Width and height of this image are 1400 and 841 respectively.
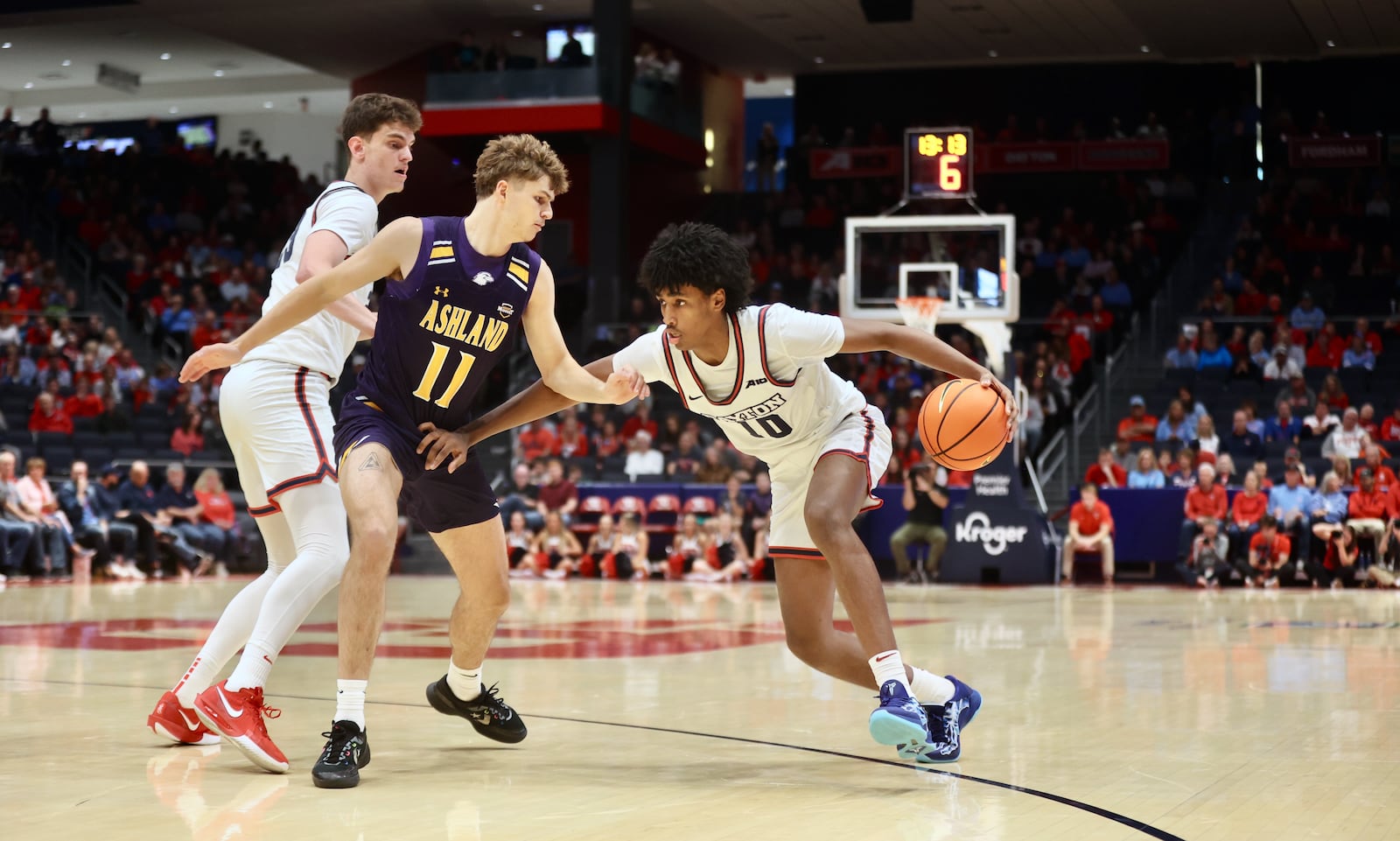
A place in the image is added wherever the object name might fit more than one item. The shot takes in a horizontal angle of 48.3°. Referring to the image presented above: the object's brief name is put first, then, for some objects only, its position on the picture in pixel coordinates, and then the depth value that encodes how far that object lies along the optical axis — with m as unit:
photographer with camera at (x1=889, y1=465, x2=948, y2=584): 16.20
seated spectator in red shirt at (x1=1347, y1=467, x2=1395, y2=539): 15.44
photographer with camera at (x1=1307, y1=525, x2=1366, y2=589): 15.41
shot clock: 16.80
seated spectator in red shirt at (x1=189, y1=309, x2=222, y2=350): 21.94
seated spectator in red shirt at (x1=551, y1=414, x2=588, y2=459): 20.03
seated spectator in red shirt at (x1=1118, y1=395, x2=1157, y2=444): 18.12
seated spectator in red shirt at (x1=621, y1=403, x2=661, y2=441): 20.08
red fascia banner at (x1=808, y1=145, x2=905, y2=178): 27.94
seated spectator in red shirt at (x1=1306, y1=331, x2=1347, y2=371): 19.19
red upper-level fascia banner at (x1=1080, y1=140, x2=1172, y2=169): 26.12
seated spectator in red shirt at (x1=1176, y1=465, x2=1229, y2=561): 15.91
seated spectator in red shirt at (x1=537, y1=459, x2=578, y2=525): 17.94
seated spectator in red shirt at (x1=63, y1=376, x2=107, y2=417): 20.09
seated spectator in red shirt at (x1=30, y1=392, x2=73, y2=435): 19.67
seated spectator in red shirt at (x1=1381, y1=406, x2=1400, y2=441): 17.44
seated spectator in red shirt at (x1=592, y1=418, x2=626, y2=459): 19.84
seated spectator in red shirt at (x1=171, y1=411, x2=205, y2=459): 19.12
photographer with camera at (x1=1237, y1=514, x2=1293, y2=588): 15.62
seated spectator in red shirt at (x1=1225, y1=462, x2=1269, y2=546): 15.87
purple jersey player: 4.77
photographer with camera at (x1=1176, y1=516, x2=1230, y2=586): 15.60
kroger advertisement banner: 15.98
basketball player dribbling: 4.89
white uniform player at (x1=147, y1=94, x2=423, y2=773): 5.11
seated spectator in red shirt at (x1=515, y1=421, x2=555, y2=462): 19.98
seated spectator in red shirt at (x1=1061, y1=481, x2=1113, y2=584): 16.16
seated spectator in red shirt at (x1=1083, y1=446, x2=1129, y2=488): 17.19
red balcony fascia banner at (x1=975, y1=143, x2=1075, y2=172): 26.92
